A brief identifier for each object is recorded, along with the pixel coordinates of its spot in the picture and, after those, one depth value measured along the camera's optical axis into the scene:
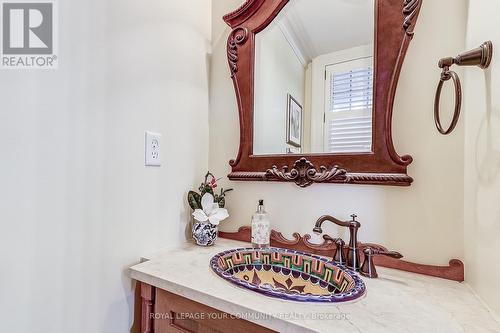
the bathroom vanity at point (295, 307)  0.51
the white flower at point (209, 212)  1.00
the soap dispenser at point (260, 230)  0.95
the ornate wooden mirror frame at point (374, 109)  0.81
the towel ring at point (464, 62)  0.59
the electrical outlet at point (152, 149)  0.90
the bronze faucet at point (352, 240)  0.79
